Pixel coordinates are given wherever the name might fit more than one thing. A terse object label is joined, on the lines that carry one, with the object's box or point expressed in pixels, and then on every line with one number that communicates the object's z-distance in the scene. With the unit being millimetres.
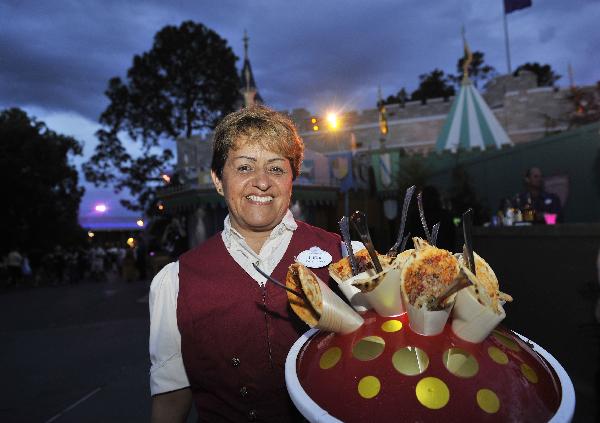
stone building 24172
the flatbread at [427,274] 846
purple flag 19250
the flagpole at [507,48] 27872
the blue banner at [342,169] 16312
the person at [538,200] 5625
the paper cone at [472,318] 837
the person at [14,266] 17828
